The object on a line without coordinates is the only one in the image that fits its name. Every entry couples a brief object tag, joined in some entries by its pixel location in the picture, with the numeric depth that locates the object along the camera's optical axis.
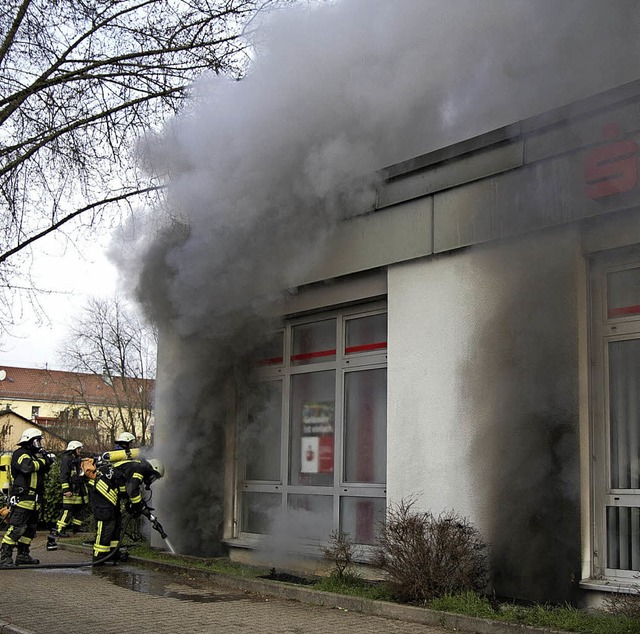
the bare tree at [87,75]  8.25
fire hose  10.00
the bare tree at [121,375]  38.03
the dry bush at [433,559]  7.06
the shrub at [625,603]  5.72
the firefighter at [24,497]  10.12
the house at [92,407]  33.06
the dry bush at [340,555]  8.30
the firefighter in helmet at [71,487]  13.47
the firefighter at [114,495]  10.26
